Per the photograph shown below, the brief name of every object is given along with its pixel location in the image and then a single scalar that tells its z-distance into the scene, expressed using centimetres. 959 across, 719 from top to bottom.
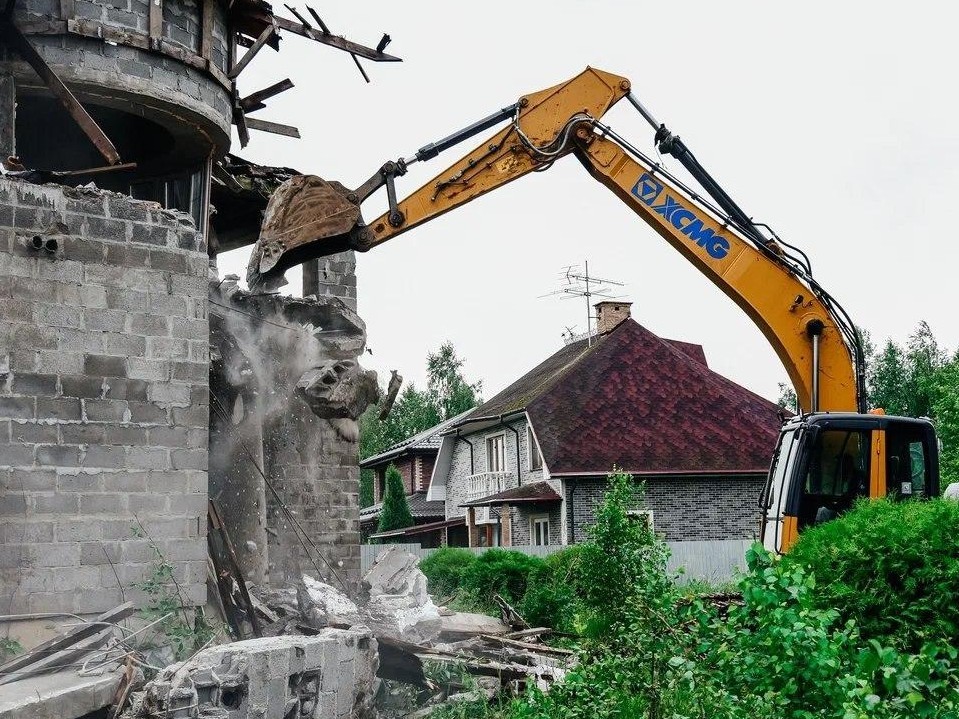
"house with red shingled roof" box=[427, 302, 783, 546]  3078
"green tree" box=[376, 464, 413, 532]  4069
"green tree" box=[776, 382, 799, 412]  5834
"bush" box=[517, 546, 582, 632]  1619
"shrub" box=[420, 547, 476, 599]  2130
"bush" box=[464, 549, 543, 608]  1980
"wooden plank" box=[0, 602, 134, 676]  892
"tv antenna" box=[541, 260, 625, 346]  3918
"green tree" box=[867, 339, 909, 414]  4806
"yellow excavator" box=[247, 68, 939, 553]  1132
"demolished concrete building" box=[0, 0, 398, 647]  1018
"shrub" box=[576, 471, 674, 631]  952
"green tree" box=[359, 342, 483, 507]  6025
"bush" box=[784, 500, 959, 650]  785
